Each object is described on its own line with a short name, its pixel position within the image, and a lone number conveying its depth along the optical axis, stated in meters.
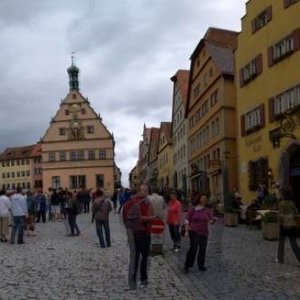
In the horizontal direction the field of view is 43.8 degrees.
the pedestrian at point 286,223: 8.05
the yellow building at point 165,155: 47.99
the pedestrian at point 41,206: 18.58
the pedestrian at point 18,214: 11.69
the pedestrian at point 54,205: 19.71
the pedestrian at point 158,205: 9.46
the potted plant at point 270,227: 11.24
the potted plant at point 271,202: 13.07
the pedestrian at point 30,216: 13.93
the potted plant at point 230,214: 15.30
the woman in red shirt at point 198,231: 7.57
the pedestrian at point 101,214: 10.69
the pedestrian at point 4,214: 12.15
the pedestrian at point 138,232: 6.47
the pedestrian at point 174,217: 9.70
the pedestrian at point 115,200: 25.89
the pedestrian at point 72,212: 13.09
